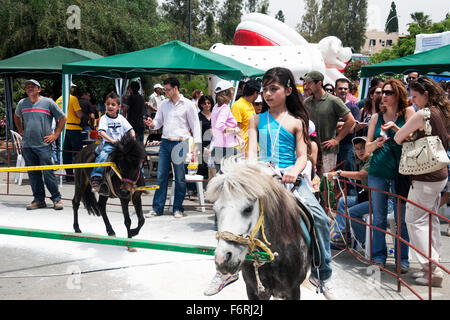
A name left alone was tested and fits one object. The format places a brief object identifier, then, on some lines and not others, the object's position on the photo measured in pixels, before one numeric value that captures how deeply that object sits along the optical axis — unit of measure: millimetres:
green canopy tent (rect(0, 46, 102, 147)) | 12570
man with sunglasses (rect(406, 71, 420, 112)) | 9720
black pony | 6129
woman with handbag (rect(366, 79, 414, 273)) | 5277
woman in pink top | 7672
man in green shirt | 7125
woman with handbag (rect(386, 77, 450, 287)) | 4867
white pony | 2703
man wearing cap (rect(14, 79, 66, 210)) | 8422
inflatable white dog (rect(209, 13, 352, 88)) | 16750
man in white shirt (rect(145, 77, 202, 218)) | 7941
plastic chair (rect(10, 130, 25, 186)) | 10750
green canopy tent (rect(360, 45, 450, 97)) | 9305
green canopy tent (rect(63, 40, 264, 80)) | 9375
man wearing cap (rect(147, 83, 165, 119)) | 16719
